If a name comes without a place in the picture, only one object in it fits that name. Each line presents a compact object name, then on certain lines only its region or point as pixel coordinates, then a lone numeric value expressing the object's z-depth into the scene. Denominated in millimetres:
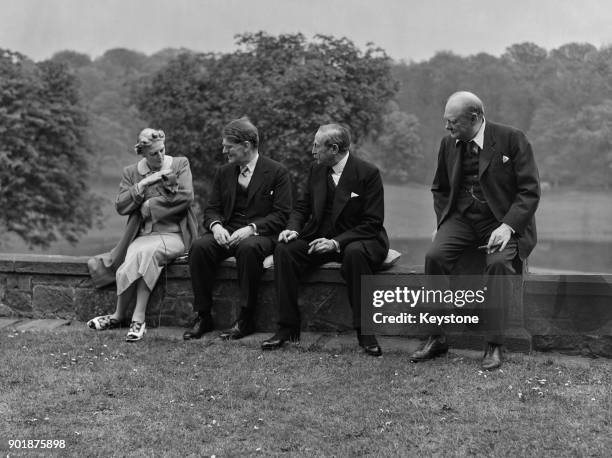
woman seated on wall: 5090
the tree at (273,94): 10719
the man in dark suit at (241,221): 4863
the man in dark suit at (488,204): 4197
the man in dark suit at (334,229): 4613
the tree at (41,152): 11898
